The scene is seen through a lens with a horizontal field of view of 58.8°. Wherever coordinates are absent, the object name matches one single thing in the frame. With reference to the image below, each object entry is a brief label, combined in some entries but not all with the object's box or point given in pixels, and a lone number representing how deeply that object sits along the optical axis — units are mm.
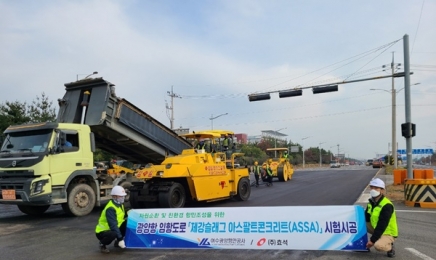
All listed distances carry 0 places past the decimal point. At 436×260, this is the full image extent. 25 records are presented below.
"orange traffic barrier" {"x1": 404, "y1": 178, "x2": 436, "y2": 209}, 11961
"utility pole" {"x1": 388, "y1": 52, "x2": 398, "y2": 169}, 39719
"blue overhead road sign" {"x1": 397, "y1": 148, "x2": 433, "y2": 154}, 81631
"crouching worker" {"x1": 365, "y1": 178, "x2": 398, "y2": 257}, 5820
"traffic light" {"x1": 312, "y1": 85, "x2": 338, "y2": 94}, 18766
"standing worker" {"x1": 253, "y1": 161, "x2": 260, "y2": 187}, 22273
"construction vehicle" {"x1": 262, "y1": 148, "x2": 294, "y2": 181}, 26000
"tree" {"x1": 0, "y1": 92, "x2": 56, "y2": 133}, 28484
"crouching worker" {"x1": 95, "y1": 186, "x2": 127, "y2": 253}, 6570
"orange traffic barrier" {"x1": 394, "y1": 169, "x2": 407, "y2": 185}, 19731
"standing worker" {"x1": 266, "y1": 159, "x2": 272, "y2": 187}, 22172
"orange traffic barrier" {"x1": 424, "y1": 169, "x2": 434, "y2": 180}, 16962
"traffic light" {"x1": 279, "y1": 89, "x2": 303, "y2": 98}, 19672
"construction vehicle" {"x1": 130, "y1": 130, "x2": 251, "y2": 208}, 11510
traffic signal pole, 14938
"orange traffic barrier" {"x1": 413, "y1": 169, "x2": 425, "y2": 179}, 17647
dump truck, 10312
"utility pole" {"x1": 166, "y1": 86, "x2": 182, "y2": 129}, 51406
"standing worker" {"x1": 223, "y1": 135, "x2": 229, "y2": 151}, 14298
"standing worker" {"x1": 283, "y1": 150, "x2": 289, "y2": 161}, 27578
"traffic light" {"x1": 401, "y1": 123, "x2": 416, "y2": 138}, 14739
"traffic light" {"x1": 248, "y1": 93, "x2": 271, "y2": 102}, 20561
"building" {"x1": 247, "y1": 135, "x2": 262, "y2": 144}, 118638
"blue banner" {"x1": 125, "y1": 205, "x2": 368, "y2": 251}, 6188
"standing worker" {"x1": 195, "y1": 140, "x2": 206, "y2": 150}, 13923
